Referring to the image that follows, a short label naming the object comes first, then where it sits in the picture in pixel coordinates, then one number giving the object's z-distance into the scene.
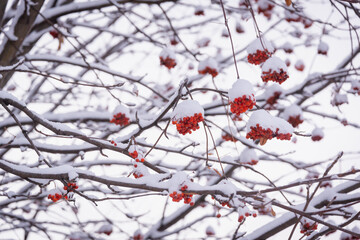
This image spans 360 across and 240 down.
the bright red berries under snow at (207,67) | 6.75
